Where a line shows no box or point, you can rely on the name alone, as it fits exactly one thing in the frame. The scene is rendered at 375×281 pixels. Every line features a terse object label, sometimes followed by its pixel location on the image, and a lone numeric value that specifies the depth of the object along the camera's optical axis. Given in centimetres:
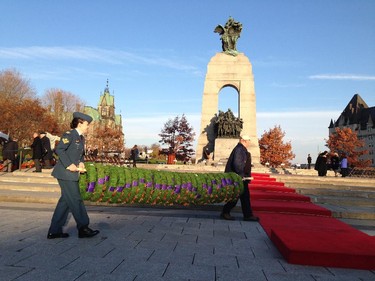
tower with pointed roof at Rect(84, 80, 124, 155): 5823
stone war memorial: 2503
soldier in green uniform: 455
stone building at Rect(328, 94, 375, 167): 9244
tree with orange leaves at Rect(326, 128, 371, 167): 6159
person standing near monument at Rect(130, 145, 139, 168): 2086
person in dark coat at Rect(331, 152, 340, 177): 1850
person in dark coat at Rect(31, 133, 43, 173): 1312
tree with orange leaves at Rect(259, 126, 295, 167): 5678
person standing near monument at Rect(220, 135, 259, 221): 666
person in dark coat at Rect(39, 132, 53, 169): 1393
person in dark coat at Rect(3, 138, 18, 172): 1421
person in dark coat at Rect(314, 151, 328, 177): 1716
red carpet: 384
